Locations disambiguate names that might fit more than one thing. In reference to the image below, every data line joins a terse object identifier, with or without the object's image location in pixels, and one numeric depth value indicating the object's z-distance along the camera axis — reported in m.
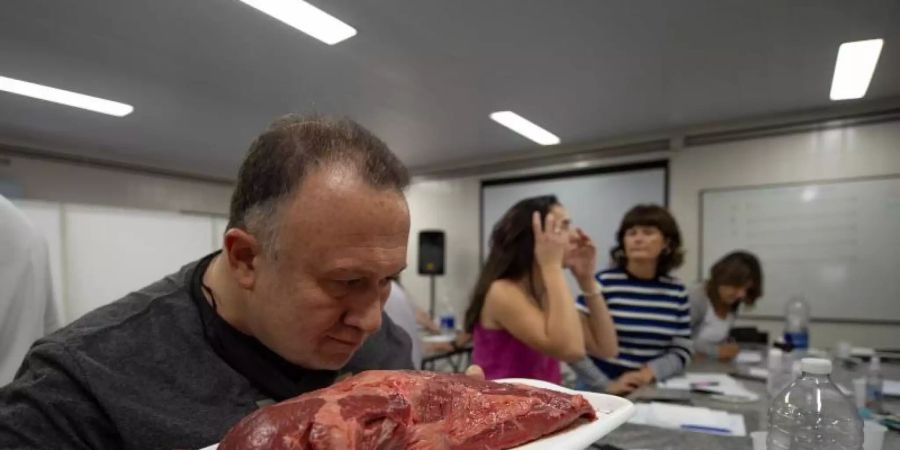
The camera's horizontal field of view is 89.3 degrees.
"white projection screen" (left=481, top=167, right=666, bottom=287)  5.28
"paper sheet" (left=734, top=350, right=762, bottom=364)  2.79
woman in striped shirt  2.19
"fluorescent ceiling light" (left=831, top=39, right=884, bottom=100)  2.98
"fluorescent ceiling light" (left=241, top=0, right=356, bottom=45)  2.45
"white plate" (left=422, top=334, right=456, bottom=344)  4.60
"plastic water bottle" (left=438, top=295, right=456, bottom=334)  5.67
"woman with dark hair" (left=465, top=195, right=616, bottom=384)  1.60
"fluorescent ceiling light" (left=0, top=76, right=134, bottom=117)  3.47
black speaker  6.67
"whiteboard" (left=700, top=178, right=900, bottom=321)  4.12
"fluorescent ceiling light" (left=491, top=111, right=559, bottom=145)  4.36
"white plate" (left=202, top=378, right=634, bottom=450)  0.58
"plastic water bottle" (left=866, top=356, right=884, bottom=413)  1.74
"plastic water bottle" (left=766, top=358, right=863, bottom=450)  0.94
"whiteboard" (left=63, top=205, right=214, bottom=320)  4.34
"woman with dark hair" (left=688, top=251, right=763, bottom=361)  3.09
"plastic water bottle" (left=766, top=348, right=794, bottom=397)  1.82
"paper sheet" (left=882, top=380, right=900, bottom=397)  1.92
